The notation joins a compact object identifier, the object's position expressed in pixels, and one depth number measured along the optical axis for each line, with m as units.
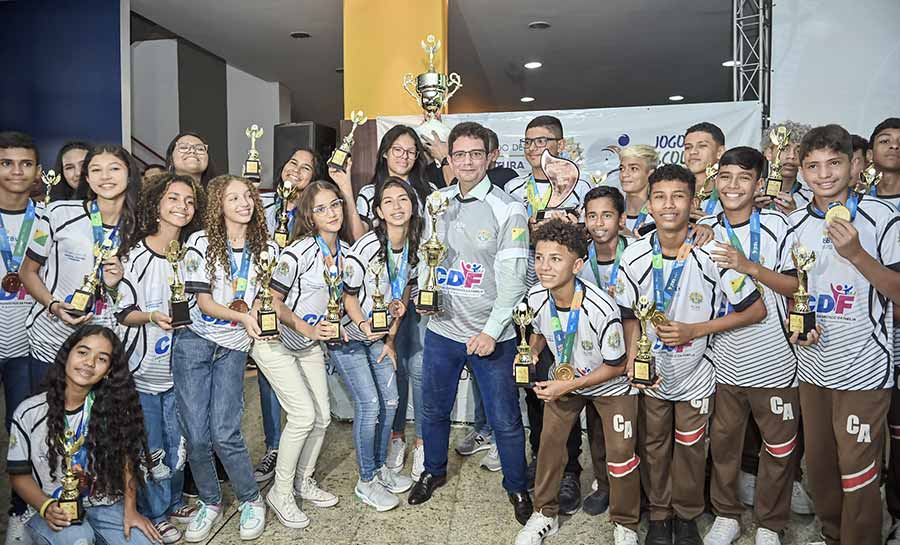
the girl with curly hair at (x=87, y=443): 2.78
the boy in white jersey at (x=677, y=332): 2.84
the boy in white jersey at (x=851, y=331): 2.68
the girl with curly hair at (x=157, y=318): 3.09
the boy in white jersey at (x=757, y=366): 2.83
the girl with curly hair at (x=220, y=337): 3.09
